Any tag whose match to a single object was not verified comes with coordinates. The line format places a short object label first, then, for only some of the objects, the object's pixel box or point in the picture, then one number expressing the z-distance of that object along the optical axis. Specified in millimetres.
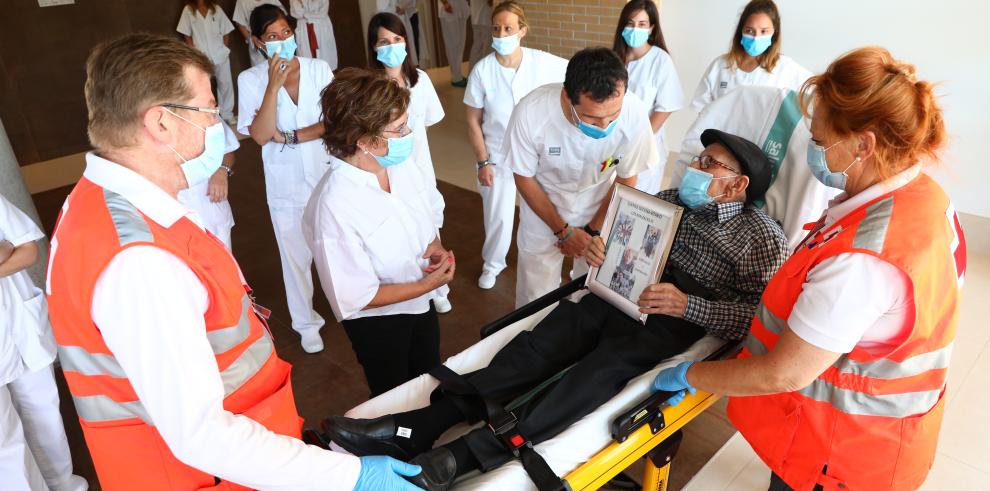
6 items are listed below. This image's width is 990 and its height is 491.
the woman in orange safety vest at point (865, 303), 1421
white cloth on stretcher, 1736
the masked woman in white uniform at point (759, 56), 3594
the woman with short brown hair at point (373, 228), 2035
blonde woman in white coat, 3730
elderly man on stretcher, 1826
